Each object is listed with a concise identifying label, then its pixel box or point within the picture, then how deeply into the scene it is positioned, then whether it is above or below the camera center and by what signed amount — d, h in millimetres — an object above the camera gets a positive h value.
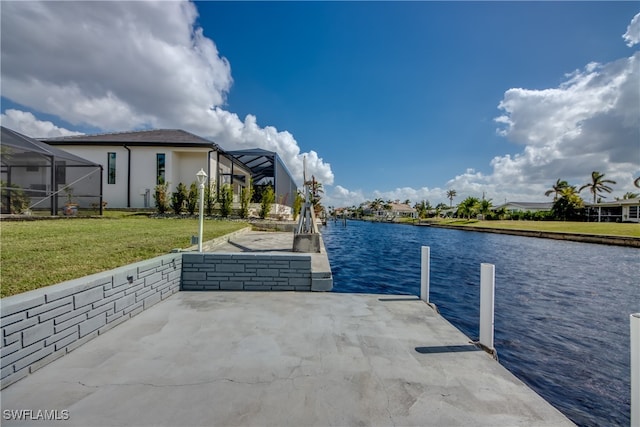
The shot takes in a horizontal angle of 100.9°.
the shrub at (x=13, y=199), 9002 +291
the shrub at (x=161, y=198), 15383 +682
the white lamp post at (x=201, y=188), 5247 +454
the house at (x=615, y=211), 34375 +841
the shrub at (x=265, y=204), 17047 +476
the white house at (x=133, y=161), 17531 +3273
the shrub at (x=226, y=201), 15781 +591
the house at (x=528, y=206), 74000 +2808
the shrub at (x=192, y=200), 15675 +614
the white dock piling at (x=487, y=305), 2867 -1018
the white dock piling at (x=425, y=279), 4328 -1082
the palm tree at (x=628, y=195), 49075 +4145
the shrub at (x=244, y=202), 16078 +550
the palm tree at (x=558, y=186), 52050 +5928
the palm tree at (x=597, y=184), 44500 +5512
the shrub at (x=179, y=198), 15492 +700
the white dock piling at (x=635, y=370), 1598 -940
